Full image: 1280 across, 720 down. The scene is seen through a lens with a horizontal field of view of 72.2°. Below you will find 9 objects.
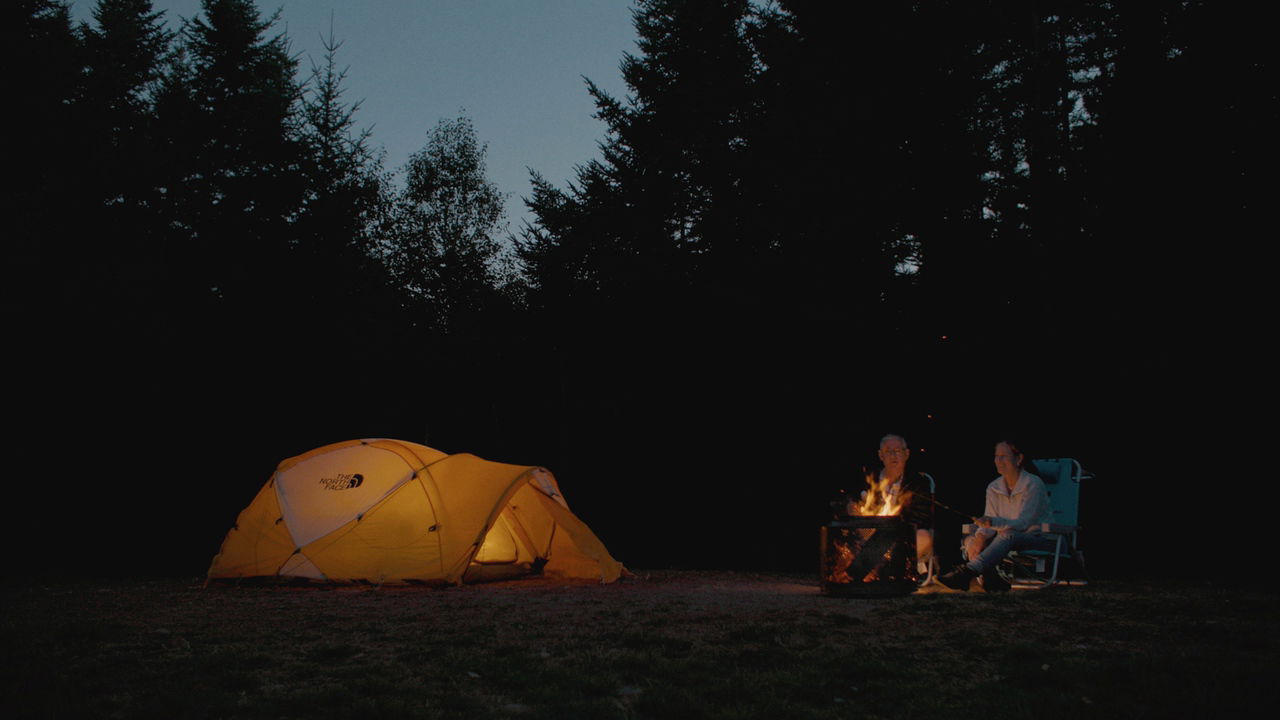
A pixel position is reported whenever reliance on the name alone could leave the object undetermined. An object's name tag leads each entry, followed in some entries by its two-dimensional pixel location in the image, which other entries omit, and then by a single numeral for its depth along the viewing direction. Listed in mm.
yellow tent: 8633
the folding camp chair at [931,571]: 7414
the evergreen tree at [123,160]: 12961
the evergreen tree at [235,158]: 14406
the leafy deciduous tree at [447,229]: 21453
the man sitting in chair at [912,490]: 7559
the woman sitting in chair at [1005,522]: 7020
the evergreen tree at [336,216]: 14906
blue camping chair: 7302
